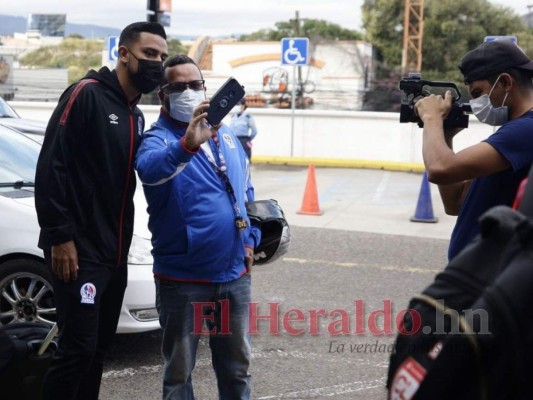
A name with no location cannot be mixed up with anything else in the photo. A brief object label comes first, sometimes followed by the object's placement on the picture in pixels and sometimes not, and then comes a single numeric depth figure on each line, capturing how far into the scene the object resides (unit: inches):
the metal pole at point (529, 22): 1514.5
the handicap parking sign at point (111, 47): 642.2
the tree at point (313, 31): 2486.5
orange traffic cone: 473.4
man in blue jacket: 138.4
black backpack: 64.3
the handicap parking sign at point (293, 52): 726.5
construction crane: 1683.1
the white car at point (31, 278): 204.1
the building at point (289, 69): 932.6
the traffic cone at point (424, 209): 448.8
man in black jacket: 136.8
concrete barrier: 765.3
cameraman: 115.4
